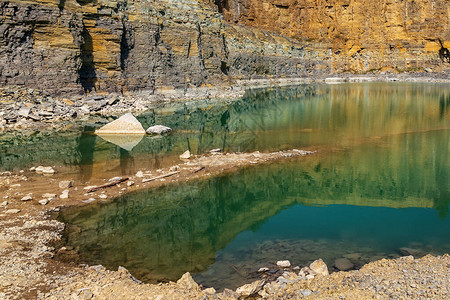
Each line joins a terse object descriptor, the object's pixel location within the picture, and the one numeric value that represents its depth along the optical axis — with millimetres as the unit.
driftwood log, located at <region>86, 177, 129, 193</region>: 11783
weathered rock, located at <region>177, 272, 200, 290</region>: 6343
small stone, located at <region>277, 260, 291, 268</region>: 7309
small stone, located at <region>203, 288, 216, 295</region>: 6189
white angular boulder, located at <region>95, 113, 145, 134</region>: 21578
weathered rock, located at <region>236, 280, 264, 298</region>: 6203
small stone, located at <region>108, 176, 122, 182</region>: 12691
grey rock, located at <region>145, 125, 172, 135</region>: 21281
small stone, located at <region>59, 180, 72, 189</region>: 11934
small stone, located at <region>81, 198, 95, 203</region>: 10930
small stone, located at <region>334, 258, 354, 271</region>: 7312
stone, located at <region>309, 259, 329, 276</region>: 6742
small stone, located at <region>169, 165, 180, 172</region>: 13930
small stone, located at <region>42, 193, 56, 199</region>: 10997
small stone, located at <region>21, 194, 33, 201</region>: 10695
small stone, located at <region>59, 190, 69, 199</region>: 11123
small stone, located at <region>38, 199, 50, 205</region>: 10530
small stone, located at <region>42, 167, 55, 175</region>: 13695
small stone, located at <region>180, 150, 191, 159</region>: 15726
